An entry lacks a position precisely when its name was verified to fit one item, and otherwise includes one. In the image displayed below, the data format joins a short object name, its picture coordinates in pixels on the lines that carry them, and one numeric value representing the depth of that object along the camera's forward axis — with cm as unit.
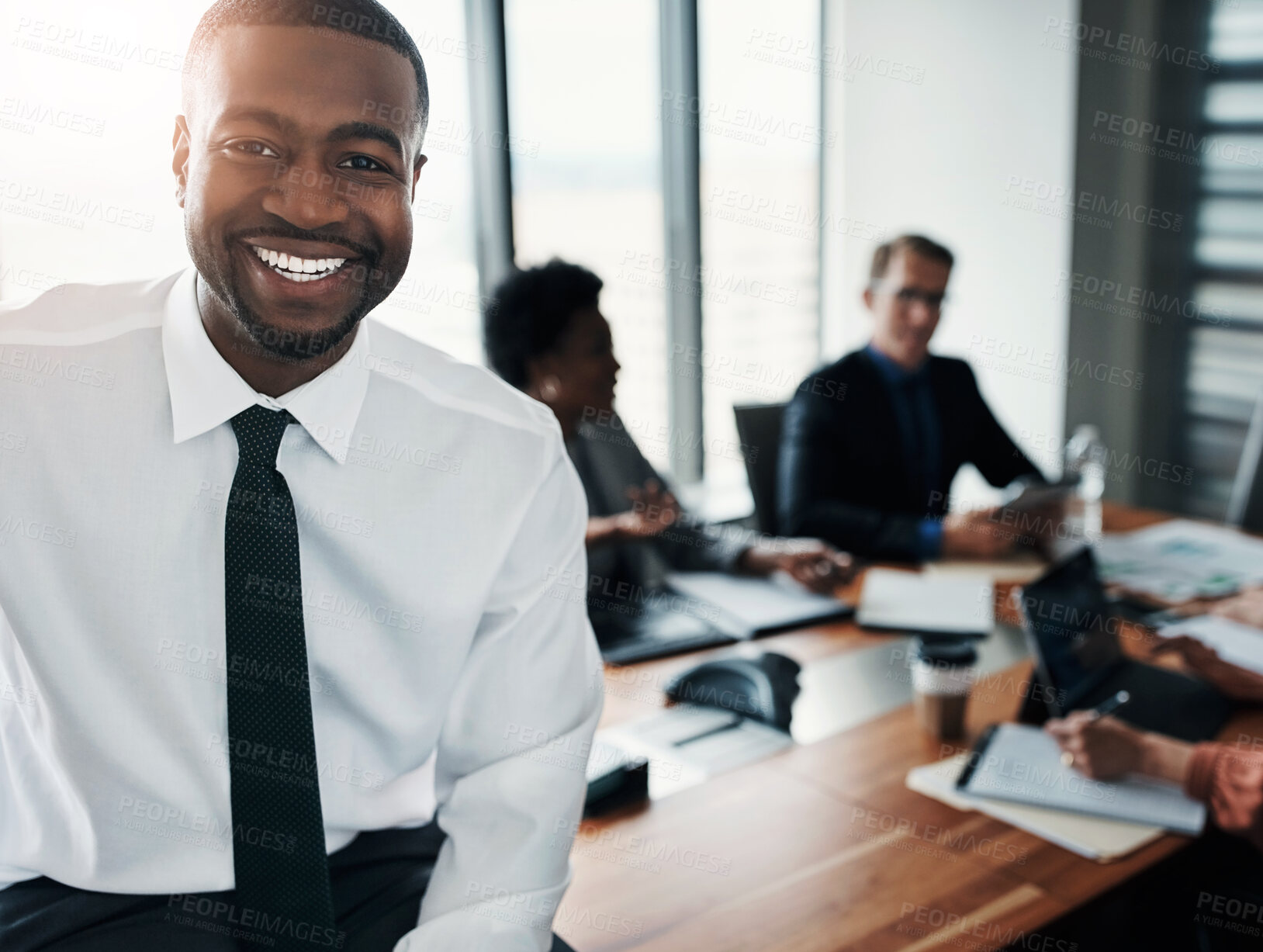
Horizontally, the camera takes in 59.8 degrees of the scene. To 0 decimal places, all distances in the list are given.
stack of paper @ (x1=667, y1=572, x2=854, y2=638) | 197
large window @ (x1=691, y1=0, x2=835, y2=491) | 382
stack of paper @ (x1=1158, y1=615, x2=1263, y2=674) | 179
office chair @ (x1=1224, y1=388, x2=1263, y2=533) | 277
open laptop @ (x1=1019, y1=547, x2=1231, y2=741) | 159
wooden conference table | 116
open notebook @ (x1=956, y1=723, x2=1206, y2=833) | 137
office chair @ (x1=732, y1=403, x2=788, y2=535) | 282
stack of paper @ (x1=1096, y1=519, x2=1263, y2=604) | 219
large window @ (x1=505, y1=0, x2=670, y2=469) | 339
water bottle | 252
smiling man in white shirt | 105
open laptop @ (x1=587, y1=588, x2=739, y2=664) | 184
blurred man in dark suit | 271
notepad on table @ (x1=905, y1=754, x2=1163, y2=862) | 130
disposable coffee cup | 153
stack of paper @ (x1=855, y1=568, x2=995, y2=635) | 197
